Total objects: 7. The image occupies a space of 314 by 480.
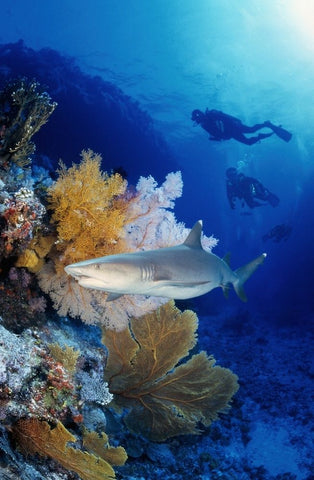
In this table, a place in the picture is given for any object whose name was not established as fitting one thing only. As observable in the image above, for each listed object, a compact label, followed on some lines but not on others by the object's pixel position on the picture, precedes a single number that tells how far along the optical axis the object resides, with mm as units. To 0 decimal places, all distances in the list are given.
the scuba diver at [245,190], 22188
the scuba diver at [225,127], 17484
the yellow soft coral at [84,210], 3990
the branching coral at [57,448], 2484
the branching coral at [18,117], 4285
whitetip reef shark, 2336
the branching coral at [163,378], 5027
